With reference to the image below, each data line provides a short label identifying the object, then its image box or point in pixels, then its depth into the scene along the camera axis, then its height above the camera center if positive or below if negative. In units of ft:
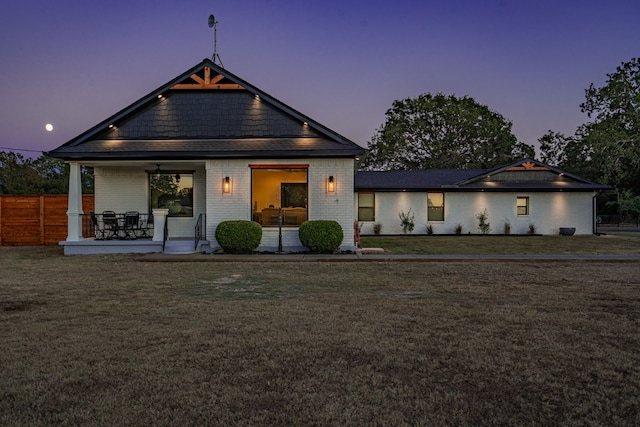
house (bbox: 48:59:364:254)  42.65 +5.24
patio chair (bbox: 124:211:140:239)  44.62 -1.09
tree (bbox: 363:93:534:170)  128.88 +22.72
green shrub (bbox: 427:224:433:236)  70.03 -3.07
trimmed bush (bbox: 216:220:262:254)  40.29 -2.24
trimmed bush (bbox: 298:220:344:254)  40.47 -2.25
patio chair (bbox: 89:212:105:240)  44.59 -1.77
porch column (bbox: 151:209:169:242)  42.24 -1.03
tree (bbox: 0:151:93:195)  106.01 +9.82
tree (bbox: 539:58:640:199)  78.54 +19.29
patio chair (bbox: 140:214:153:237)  46.93 -1.50
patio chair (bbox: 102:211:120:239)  43.93 -1.07
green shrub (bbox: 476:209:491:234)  69.77 -1.73
